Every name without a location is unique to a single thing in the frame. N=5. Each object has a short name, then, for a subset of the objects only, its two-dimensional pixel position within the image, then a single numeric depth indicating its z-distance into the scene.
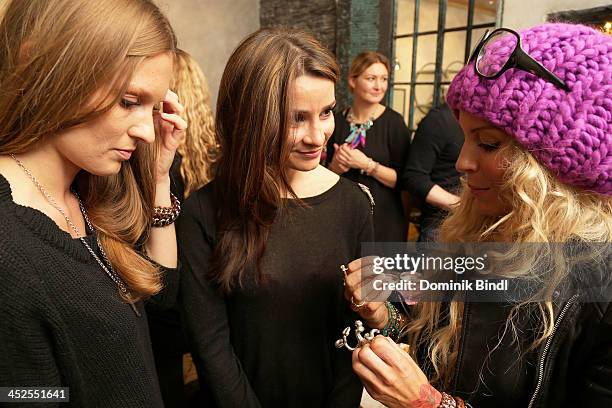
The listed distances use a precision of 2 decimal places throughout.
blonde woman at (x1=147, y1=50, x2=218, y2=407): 1.56
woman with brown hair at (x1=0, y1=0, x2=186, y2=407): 0.69
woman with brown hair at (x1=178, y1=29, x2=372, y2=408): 1.03
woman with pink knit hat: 0.74
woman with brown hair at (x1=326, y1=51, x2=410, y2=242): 2.39
